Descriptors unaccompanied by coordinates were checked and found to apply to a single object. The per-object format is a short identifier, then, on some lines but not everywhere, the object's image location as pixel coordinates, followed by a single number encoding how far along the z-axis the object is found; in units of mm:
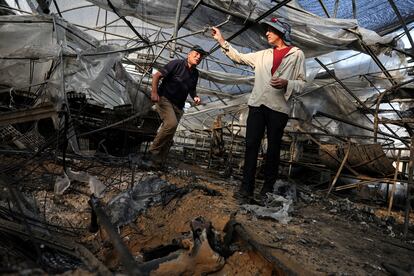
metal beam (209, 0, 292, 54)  4010
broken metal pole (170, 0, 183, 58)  4085
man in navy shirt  4598
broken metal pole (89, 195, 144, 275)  1175
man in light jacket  3270
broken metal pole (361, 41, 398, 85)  4887
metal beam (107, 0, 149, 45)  4264
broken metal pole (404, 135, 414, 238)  2955
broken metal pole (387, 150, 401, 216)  3969
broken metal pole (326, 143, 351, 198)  4545
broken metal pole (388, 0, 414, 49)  4432
